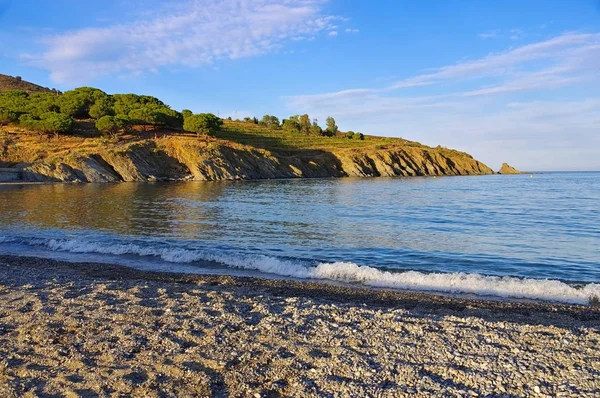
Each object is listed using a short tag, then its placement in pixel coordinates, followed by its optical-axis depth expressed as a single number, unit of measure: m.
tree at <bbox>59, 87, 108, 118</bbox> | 95.25
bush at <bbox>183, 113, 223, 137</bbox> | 98.75
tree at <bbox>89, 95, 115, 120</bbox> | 96.06
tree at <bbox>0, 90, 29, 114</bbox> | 89.44
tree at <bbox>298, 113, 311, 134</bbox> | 143.31
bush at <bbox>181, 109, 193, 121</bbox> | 112.75
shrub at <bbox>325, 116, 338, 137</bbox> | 147.73
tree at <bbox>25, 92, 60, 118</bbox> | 88.94
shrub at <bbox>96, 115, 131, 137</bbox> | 86.06
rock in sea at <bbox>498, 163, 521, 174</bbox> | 168.36
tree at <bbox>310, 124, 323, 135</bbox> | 142.25
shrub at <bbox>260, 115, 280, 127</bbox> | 151.00
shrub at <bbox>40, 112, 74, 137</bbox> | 80.50
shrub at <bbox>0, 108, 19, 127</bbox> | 84.00
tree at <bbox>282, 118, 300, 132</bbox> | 143.12
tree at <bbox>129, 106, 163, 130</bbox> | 97.29
